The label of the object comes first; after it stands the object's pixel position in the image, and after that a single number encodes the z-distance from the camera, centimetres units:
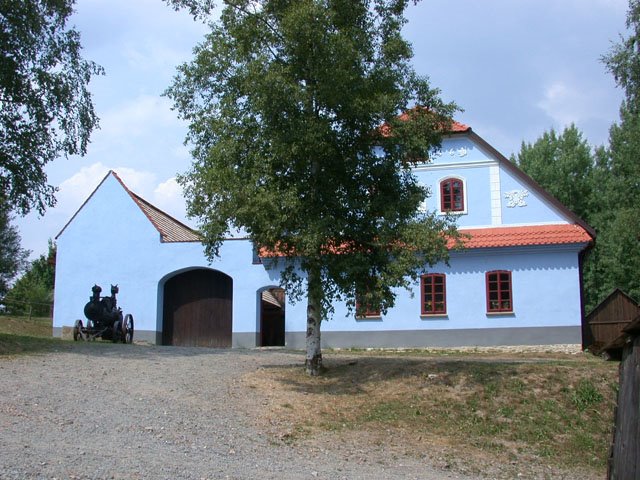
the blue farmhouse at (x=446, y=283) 2366
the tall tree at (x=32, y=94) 1784
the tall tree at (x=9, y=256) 4669
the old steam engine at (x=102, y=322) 2244
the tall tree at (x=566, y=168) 4588
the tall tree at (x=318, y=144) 1347
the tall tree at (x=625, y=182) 2014
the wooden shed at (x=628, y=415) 703
